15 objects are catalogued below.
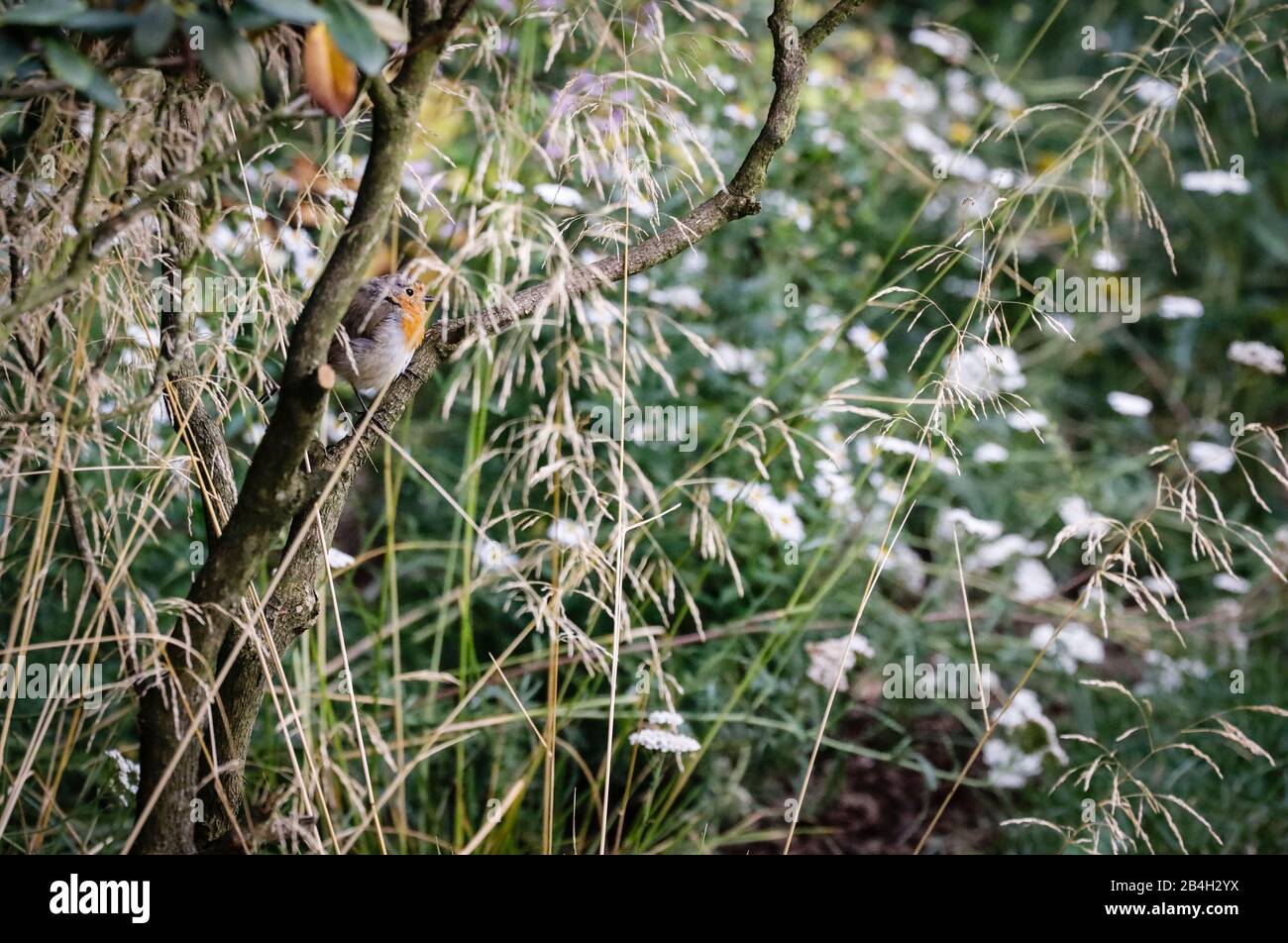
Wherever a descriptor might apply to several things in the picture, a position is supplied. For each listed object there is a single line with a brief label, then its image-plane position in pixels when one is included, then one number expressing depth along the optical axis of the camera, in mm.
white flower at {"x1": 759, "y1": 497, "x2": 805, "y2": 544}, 2598
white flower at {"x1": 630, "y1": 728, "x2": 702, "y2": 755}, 1974
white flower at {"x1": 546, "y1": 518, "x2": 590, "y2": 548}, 1777
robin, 2213
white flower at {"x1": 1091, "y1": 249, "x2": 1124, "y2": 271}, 2197
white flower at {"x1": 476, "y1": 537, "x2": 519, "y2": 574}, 1726
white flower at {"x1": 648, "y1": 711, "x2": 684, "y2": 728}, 1998
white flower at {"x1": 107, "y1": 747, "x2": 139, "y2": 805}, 1836
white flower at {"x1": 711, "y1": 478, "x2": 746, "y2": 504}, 2625
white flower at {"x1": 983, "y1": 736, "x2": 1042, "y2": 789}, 2652
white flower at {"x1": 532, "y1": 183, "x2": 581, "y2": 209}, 2264
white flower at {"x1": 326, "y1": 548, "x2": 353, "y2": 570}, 2091
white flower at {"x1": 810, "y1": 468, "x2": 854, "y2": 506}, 2605
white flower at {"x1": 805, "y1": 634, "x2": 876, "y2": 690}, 2442
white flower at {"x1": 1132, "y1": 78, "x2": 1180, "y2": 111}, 1919
